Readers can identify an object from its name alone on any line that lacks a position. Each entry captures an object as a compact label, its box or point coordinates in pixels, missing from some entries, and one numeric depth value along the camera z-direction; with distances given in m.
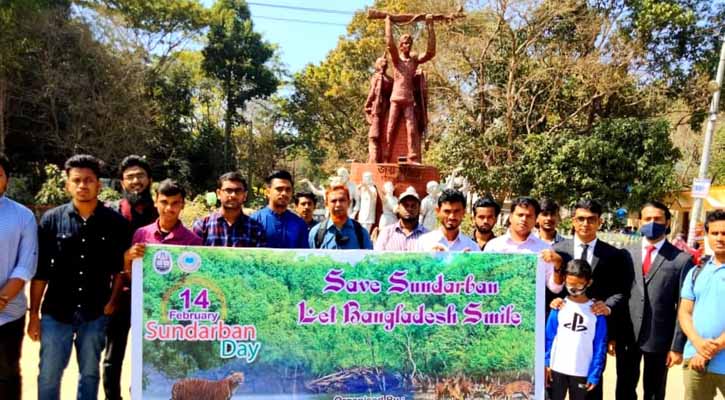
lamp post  10.23
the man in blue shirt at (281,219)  3.57
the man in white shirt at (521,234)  3.45
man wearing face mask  3.26
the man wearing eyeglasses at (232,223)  3.26
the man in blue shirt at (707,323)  2.82
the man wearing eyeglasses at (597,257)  3.24
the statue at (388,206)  9.20
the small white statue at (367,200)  9.42
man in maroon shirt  3.11
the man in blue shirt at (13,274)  2.82
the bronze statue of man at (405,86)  9.87
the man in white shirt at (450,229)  3.30
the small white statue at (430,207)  8.90
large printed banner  2.70
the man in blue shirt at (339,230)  3.54
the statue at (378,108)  10.33
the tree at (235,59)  26.06
